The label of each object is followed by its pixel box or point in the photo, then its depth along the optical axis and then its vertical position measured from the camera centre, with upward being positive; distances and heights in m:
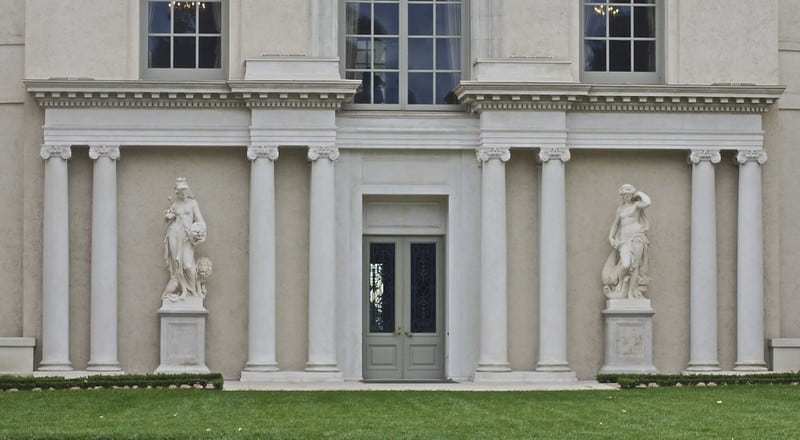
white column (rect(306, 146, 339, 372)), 33.66 +0.73
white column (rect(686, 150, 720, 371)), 34.25 +0.60
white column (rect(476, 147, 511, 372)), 33.88 +0.78
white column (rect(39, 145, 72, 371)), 33.28 +0.75
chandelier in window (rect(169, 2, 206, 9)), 34.75 +5.58
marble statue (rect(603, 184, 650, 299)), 33.84 +1.03
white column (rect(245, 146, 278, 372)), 33.59 +0.78
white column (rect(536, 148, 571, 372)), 33.94 +0.75
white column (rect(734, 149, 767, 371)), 34.28 +0.69
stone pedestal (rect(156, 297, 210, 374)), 33.28 -0.53
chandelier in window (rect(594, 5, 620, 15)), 35.34 +5.61
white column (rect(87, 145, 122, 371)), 33.41 +0.76
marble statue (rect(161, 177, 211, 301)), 33.25 +1.10
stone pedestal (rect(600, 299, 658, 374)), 33.88 -0.56
